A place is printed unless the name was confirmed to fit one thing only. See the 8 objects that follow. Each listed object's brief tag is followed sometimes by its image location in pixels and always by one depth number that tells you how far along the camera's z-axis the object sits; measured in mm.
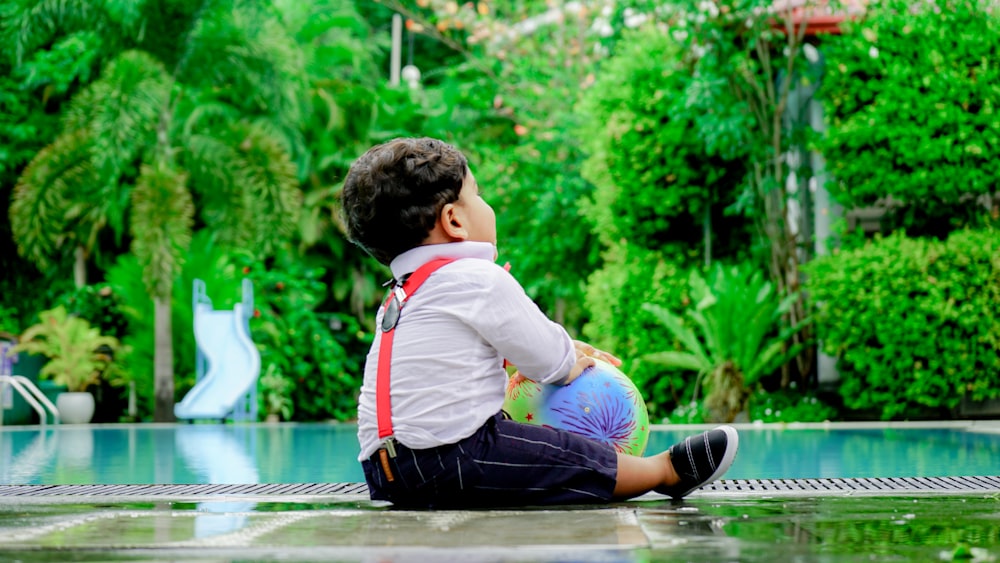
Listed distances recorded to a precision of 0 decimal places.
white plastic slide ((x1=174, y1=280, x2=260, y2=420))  14273
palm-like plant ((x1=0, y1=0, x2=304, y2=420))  14516
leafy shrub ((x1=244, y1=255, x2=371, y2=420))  16312
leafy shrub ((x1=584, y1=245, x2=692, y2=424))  13148
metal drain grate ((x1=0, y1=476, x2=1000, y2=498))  4352
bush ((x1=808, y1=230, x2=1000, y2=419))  11805
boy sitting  3646
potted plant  15531
